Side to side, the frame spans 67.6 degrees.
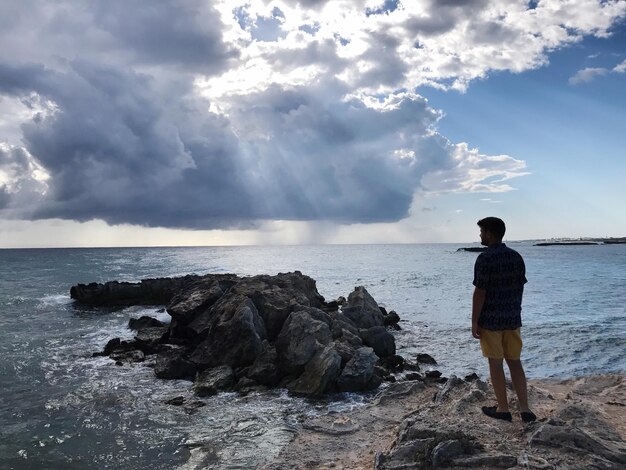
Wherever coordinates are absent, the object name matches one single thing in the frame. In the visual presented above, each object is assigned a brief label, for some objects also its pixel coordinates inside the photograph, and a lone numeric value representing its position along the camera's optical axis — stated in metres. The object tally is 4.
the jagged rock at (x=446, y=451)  6.60
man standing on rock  7.37
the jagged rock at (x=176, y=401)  12.91
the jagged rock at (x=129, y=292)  40.50
